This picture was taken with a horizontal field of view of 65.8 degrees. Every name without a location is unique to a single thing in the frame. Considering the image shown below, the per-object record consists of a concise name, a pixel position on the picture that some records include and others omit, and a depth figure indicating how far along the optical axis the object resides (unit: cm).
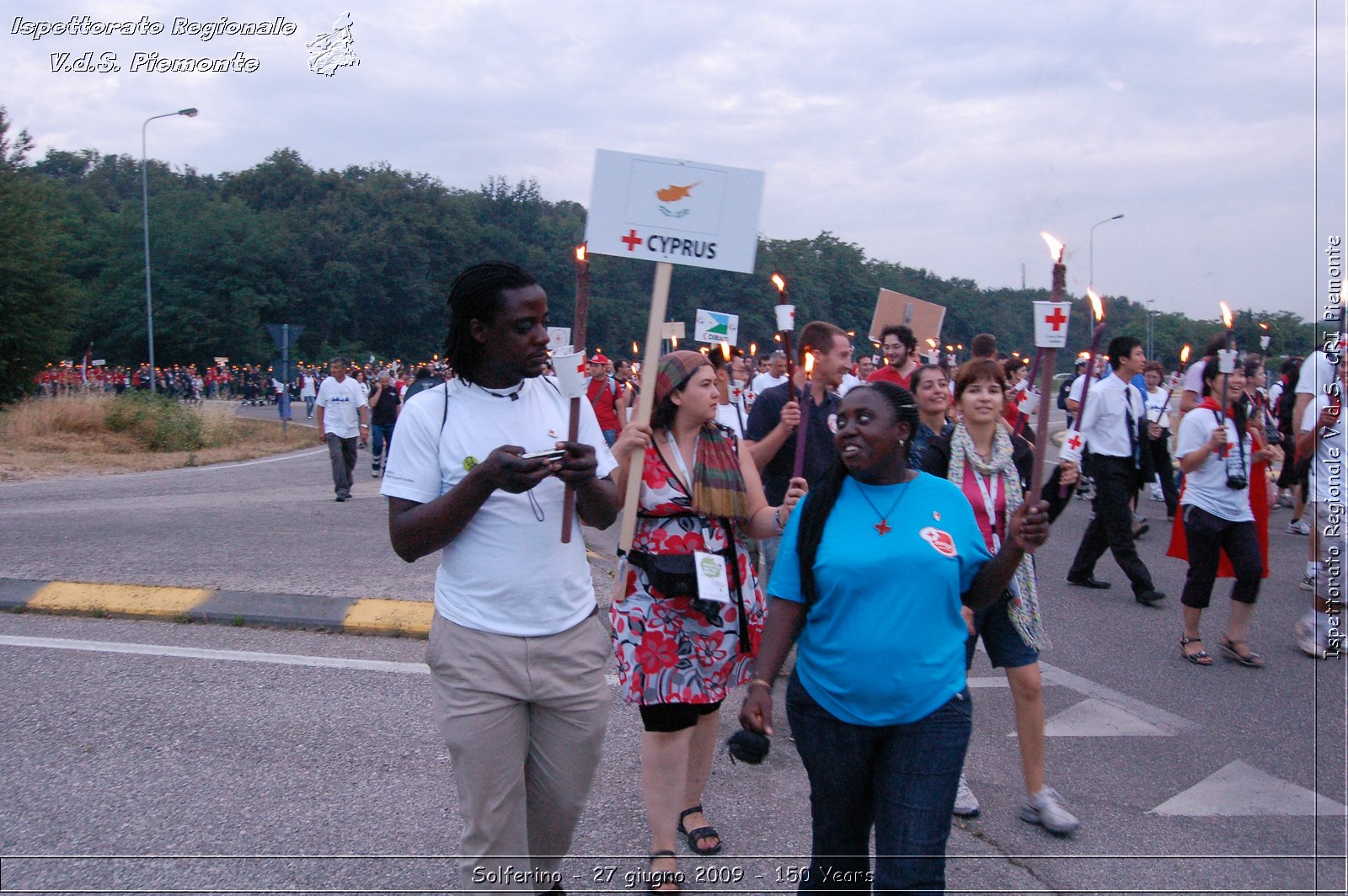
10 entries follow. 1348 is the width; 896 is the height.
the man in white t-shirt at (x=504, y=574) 275
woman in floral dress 369
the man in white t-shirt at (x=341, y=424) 1268
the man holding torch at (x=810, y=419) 510
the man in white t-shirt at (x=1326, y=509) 644
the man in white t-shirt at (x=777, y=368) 1114
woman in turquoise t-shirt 277
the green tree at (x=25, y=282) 2377
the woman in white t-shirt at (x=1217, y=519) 647
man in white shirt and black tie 845
